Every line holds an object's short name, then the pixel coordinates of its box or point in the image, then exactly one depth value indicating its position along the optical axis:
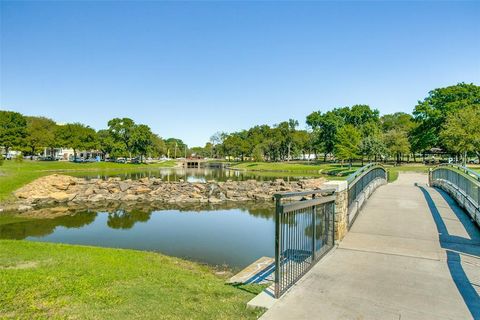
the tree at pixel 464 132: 33.84
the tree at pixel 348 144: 54.53
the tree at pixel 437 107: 49.91
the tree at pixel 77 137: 73.56
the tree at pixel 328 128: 70.59
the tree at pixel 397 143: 54.86
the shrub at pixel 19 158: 48.11
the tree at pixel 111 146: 82.31
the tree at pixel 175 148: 147.98
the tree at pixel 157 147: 104.04
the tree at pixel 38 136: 66.06
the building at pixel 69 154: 100.91
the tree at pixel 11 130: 61.09
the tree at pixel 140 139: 84.25
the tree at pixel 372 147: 54.44
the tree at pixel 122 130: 85.12
